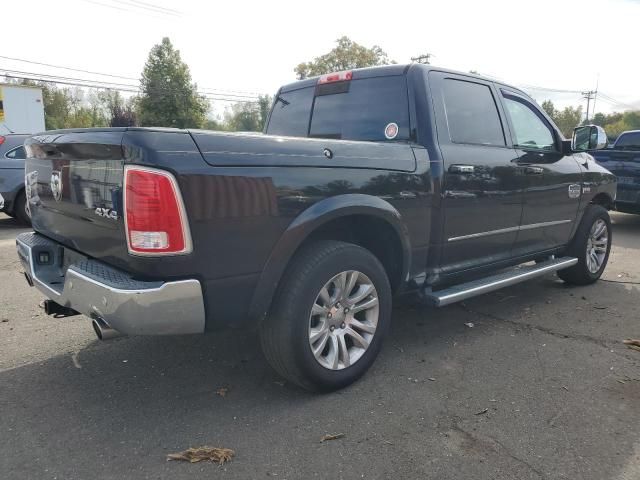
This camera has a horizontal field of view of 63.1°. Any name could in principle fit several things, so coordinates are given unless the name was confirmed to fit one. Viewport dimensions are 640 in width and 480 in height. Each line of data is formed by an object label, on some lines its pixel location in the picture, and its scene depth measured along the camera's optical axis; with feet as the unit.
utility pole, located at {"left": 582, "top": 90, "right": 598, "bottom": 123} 254.88
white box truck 92.07
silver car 30.58
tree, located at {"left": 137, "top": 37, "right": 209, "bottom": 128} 138.10
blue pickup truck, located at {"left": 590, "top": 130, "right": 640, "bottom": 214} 29.40
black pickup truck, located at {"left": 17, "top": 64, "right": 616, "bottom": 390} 7.84
